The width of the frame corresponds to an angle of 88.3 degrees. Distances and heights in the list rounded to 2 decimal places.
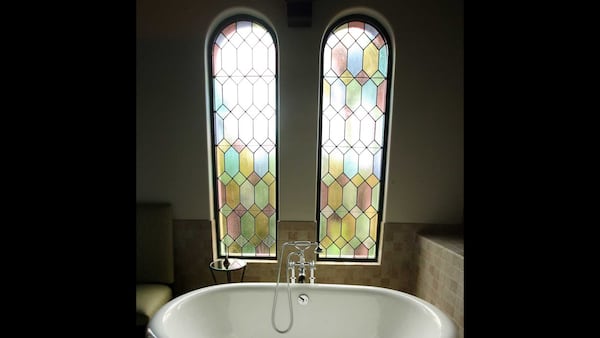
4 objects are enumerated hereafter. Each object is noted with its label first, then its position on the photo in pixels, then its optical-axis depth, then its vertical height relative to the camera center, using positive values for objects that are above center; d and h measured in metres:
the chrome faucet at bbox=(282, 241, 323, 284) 1.92 -0.61
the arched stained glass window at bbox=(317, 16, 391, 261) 2.12 +0.21
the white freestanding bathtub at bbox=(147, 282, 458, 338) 1.64 -0.81
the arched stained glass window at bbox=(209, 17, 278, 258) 2.15 +0.22
